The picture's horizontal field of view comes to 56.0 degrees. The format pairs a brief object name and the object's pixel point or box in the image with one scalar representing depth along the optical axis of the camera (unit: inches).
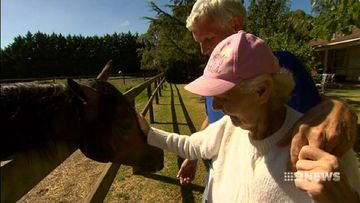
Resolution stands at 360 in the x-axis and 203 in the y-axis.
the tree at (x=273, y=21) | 654.1
